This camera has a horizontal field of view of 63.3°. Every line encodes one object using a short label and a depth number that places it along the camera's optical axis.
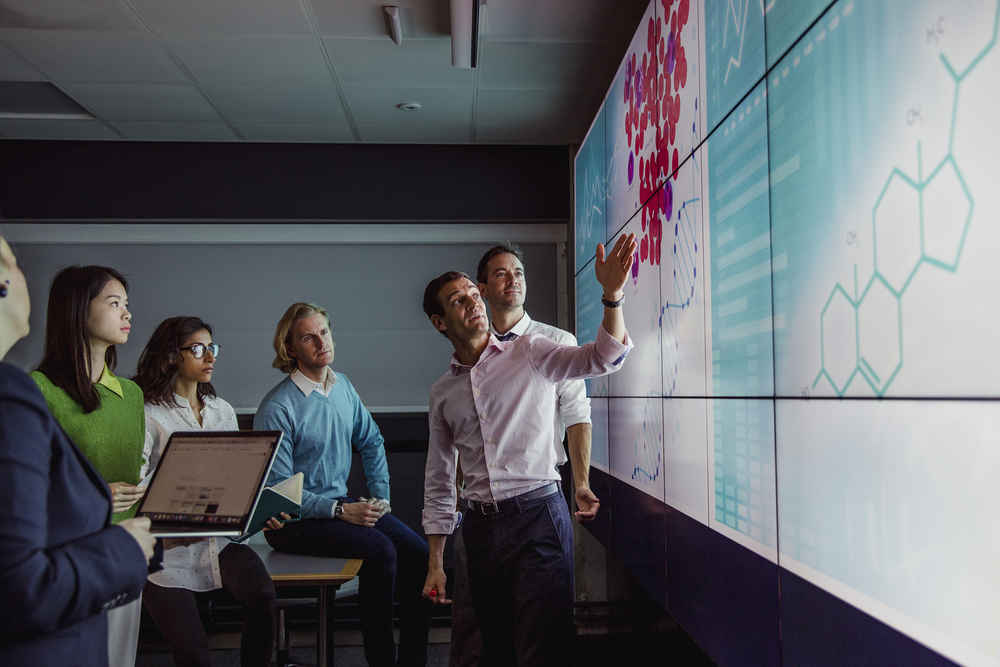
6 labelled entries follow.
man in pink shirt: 2.02
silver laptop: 1.56
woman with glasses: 2.66
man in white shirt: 2.68
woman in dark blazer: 0.99
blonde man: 3.05
